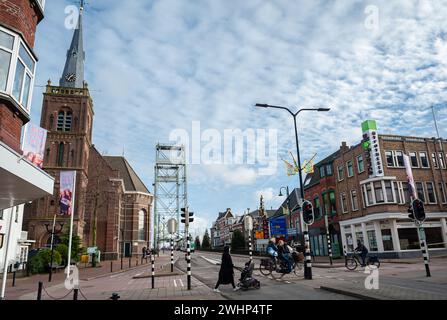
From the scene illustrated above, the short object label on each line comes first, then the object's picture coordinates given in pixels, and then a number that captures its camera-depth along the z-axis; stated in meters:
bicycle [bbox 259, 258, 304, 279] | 15.95
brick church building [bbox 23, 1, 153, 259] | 42.50
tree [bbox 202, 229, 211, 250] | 115.63
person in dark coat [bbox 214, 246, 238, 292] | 11.73
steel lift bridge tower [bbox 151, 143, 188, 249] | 54.08
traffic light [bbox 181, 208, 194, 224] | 15.10
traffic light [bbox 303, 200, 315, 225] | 14.94
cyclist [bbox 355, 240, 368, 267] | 18.95
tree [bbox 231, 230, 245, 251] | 68.06
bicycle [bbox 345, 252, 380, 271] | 18.52
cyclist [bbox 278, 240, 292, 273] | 15.88
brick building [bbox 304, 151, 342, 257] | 36.72
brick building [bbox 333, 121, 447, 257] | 28.66
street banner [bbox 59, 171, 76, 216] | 21.88
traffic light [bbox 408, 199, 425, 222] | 14.42
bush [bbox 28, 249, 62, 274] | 25.78
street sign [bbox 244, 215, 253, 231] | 19.83
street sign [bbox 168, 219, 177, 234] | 15.74
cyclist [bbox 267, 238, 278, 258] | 16.81
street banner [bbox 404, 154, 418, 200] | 26.53
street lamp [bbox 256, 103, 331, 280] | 14.62
